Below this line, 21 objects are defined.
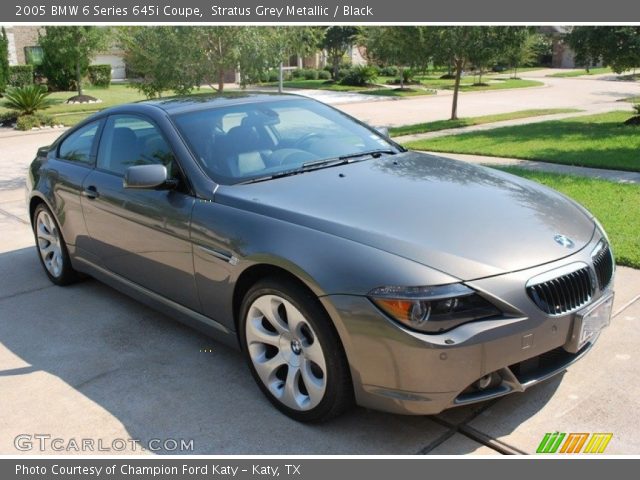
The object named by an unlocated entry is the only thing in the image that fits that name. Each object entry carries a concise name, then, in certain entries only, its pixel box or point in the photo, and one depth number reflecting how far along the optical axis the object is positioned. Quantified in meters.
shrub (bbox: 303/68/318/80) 43.65
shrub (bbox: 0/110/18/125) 19.30
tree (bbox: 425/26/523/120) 16.22
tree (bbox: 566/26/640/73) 12.84
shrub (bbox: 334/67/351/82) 38.96
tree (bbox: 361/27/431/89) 16.92
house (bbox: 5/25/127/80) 38.44
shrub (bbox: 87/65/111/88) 36.12
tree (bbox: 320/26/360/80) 41.66
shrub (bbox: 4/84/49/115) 19.16
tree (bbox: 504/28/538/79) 16.20
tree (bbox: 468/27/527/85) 16.12
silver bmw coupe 2.74
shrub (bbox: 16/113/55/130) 18.34
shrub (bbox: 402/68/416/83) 36.64
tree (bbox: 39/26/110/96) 26.00
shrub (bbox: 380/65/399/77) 44.84
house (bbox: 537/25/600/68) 59.24
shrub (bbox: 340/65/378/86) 36.16
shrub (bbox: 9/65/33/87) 31.99
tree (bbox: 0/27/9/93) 29.30
